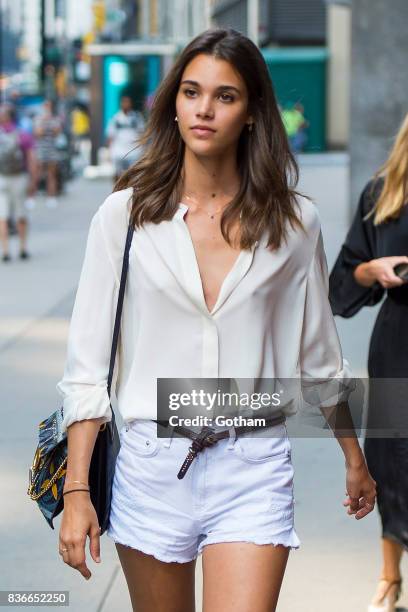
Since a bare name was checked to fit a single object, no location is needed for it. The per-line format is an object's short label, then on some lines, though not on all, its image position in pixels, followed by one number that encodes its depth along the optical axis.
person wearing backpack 16.25
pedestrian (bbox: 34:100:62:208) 26.36
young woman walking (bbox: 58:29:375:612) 3.05
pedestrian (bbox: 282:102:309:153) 38.53
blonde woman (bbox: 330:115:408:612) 4.63
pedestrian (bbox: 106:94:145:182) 26.05
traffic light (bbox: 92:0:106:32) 49.91
